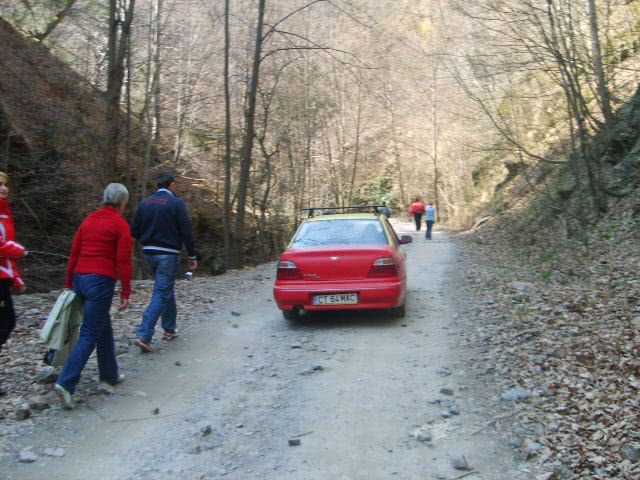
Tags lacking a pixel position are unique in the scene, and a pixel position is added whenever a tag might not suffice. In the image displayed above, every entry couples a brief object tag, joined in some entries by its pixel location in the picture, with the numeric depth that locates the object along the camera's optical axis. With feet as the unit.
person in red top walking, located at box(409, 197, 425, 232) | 97.04
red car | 26.11
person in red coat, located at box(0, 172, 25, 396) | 16.83
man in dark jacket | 22.47
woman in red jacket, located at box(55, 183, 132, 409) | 16.62
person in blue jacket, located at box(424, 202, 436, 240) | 85.76
